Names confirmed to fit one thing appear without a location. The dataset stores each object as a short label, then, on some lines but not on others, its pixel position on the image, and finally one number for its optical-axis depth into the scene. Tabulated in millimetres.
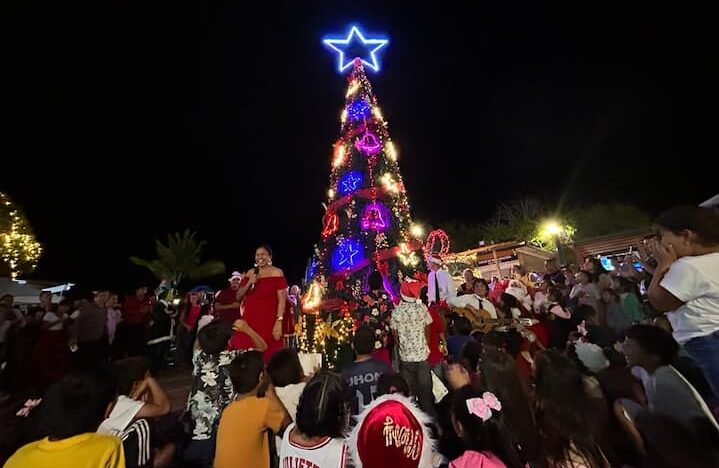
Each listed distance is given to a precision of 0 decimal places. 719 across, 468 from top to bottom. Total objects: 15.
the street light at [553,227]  25734
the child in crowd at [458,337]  5281
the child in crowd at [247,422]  2465
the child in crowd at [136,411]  2338
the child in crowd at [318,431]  2184
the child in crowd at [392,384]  3221
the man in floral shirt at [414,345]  4934
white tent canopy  18625
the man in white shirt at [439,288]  7528
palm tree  35000
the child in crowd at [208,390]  3008
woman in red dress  4168
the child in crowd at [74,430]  1768
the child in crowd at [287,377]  3215
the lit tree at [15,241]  21453
